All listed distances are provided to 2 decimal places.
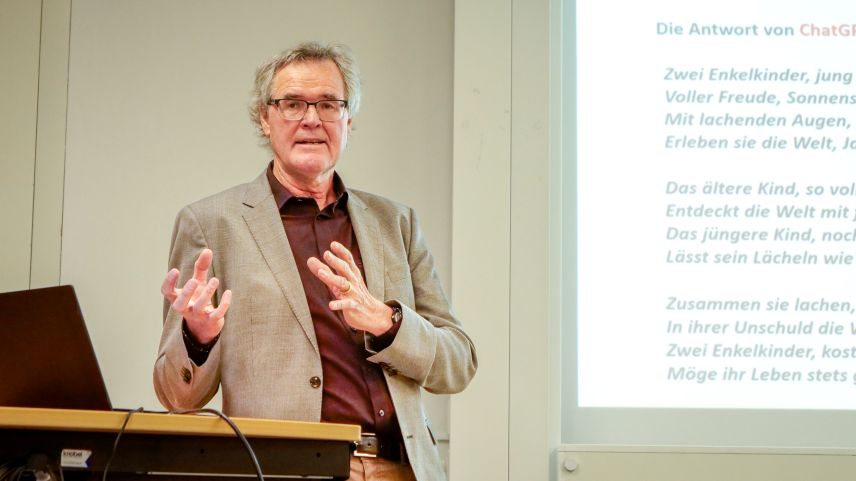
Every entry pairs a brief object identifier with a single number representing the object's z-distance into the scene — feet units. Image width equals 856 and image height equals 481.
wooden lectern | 14.61
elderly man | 15.65
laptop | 14.89
